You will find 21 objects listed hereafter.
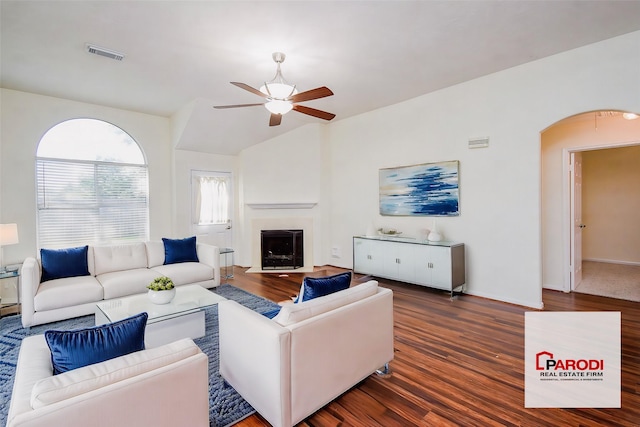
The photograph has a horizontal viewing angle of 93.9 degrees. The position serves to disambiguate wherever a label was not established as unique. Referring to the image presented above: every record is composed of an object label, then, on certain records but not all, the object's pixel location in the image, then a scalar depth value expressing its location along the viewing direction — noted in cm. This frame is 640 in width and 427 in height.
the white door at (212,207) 605
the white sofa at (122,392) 108
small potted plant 305
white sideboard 420
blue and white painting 456
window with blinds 461
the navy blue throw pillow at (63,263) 371
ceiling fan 297
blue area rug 198
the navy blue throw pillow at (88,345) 137
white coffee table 280
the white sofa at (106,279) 331
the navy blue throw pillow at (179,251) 466
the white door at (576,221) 444
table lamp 360
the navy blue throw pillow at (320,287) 223
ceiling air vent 317
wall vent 419
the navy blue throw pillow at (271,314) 268
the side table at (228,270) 542
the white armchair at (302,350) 170
